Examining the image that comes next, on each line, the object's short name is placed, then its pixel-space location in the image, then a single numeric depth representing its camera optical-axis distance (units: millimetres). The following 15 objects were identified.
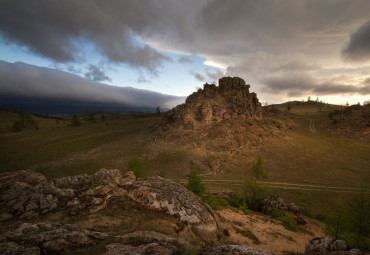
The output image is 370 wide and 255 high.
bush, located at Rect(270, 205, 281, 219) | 22438
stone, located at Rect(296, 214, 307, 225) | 21516
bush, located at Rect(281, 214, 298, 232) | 19844
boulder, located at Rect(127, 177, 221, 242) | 12599
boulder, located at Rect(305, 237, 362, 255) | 10272
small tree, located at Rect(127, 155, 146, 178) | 28291
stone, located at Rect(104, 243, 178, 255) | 7500
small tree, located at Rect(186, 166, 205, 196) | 24648
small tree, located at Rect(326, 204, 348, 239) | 16781
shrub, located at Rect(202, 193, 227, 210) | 21266
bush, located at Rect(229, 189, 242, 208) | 25031
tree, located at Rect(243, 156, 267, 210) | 26078
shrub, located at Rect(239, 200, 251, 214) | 22569
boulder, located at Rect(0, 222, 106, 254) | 7089
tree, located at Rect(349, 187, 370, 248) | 16750
